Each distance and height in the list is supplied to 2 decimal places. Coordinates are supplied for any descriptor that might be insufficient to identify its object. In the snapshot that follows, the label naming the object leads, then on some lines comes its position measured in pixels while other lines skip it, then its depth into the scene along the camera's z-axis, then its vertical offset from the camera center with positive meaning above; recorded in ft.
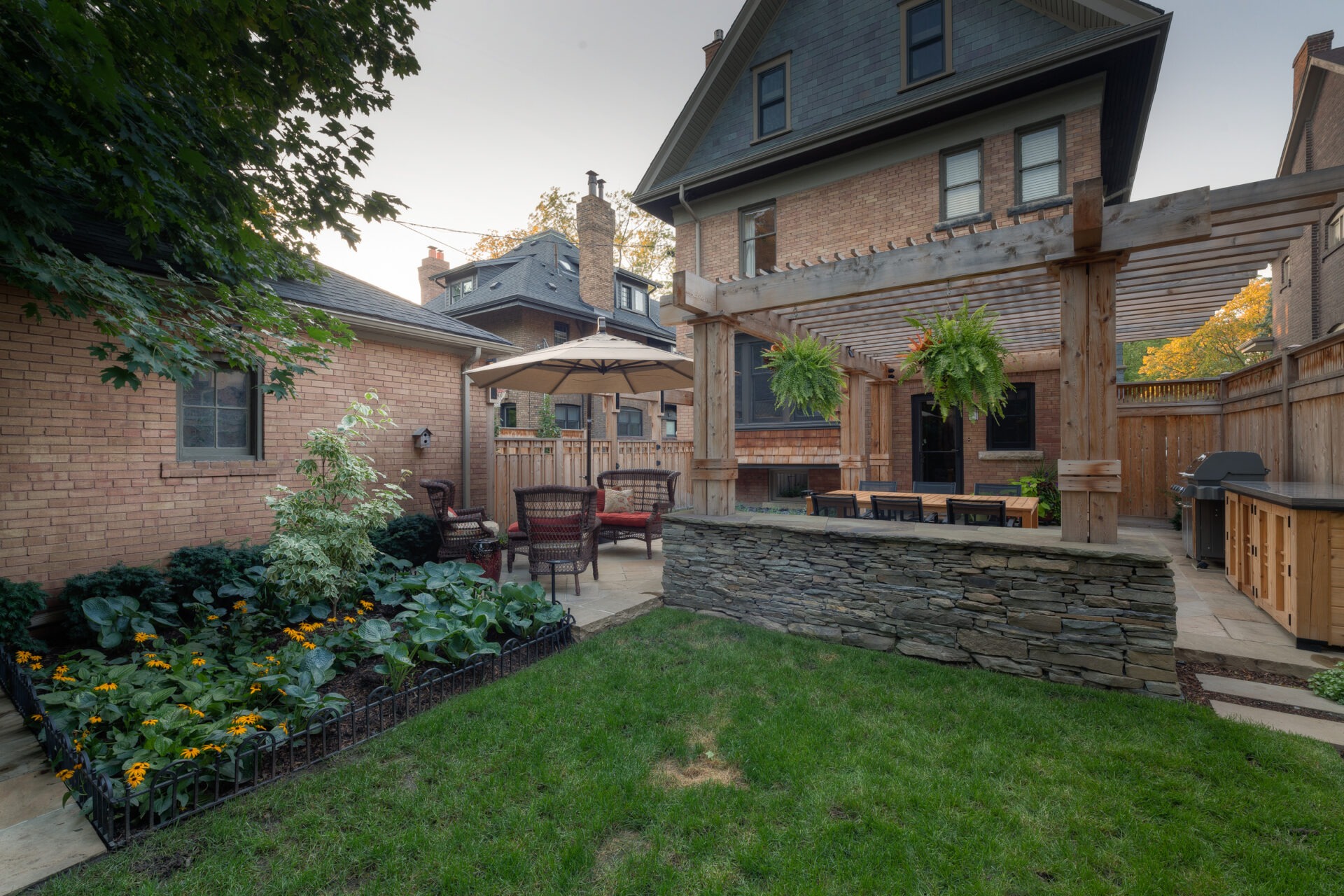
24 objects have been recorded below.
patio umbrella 20.38 +3.36
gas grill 20.38 -1.98
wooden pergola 11.50 +4.70
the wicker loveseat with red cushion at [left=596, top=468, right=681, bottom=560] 24.84 -2.72
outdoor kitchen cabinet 12.95 -2.96
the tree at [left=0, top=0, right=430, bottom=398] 10.28 +6.88
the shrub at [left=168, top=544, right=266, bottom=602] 16.69 -3.73
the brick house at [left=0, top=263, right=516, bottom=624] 15.34 +0.40
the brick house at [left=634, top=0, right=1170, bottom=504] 27.50 +18.22
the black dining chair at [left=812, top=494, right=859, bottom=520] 20.81 -2.36
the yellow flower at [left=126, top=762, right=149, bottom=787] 7.73 -4.68
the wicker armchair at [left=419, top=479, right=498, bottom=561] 19.45 -2.92
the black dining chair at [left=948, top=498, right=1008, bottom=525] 18.35 -2.25
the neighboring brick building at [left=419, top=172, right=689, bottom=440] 53.72 +16.22
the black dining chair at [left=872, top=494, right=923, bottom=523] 18.85 -2.32
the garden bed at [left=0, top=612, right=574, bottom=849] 7.77 -5.31
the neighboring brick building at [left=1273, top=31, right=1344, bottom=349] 36.17 +15.17
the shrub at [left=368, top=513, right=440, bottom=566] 21.03 -3.60
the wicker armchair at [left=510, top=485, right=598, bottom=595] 18.02 -2.56
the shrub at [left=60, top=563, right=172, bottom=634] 14.90 -3.93
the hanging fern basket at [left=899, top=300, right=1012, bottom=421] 15.31 +2.51
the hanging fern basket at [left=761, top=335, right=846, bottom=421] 19.16 +2.56
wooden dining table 18.93 -2.26
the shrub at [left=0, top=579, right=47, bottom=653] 13.62 -4.13
